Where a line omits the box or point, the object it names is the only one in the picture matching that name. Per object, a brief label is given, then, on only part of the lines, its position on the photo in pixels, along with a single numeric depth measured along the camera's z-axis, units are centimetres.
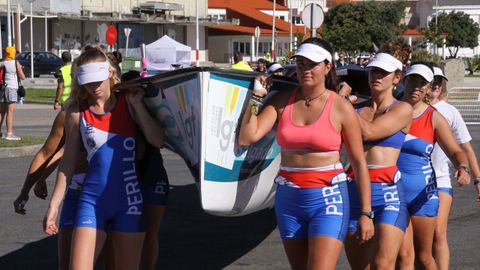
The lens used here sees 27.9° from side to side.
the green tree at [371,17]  8887
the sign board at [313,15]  1966
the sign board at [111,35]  3525
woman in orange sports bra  561
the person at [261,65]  2142
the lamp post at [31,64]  5016
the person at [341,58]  3743
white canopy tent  3466
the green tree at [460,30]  10043
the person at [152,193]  670
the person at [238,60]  1766
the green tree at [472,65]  6238
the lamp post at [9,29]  4640
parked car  5259
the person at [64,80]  1549
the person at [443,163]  718
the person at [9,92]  1812
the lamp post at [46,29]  6152
